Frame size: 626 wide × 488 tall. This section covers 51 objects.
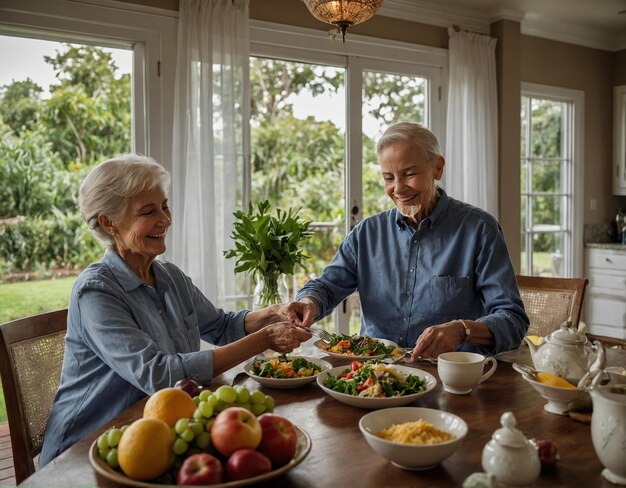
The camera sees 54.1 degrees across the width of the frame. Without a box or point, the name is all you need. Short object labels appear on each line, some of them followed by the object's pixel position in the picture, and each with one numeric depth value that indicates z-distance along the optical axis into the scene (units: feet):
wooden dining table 3.54
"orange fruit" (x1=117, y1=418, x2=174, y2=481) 3.19
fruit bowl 3.17
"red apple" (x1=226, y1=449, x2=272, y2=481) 3.20
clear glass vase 7.96
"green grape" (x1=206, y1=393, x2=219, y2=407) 3.48
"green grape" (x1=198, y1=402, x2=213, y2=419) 3.41
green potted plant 8.06
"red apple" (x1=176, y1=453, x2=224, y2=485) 3.14
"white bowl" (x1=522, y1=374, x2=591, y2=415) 4.50
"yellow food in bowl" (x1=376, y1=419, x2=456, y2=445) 3.60
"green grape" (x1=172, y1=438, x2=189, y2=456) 3.24
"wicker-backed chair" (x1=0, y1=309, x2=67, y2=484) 5.30
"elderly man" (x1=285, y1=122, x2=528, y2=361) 6.92
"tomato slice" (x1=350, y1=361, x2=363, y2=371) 5.39
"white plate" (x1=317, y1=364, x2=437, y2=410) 4.65
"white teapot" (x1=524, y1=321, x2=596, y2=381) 4.67
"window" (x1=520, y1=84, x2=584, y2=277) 17.35
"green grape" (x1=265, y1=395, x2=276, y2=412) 3.78
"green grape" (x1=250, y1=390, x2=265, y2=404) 3.74
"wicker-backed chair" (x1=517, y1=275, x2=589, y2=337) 8.62
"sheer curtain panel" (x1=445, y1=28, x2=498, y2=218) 15.17
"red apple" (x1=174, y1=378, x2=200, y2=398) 4.13
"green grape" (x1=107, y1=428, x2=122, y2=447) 3.42
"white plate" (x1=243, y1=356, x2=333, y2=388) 5.24
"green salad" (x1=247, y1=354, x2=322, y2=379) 5.45
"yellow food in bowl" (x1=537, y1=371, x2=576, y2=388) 4.59
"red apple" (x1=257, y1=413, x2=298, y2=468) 3.37
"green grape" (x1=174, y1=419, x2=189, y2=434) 3.27
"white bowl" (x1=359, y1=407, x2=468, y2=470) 3.48
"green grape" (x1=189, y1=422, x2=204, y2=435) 3.28
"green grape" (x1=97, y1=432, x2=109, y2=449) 3.46
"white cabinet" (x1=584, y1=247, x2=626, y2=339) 17.11
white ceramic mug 4.97
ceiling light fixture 8.00
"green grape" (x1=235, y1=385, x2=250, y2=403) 3.63
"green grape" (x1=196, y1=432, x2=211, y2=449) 3.28
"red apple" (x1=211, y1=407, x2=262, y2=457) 3.22
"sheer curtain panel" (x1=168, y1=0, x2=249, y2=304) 11.67
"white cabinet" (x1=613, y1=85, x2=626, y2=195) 18.45
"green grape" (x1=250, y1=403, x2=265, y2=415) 3.71
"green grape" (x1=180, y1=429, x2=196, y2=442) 3.25
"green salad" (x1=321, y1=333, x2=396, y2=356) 6.16
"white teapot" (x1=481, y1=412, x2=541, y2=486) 3.28
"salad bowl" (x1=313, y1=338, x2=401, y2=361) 5.99
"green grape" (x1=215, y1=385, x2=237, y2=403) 3.54
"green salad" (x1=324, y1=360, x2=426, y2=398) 4.79
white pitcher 3.39
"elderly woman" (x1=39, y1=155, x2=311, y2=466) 5.09
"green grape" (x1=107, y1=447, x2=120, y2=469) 3.37
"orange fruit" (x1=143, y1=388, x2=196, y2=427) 3.52
